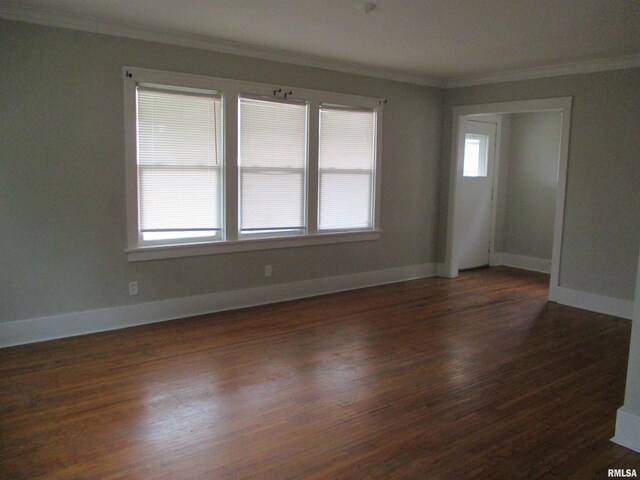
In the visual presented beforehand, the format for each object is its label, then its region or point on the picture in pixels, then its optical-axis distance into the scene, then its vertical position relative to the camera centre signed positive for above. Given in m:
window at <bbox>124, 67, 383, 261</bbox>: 4.49 +0.09
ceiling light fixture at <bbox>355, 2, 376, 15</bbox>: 3.49 +1.17
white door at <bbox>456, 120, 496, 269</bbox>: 7.21 -0.21
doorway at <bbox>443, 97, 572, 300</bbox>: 5.51 +0.03
